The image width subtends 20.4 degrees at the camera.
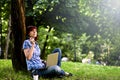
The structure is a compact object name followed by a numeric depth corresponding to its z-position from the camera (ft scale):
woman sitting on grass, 27.48
